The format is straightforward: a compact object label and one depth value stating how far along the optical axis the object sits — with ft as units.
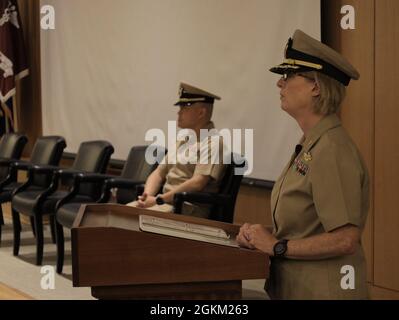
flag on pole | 26.91
